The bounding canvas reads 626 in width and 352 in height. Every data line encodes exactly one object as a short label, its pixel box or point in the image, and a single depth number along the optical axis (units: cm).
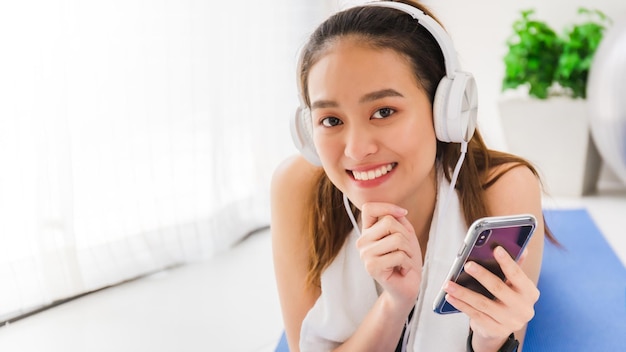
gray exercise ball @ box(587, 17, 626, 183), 220
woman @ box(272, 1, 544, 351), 84
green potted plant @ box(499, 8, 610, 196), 264
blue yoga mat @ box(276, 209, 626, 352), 129
